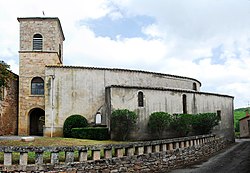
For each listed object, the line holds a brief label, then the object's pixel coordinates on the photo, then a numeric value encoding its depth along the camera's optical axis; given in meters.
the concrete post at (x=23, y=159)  7.24
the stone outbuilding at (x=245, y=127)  34.60
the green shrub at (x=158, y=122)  17.49
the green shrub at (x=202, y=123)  18.78
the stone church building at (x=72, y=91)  17.79
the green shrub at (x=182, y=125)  18.08
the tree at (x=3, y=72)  11.07
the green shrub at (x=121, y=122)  16.24
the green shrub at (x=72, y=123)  17.12
